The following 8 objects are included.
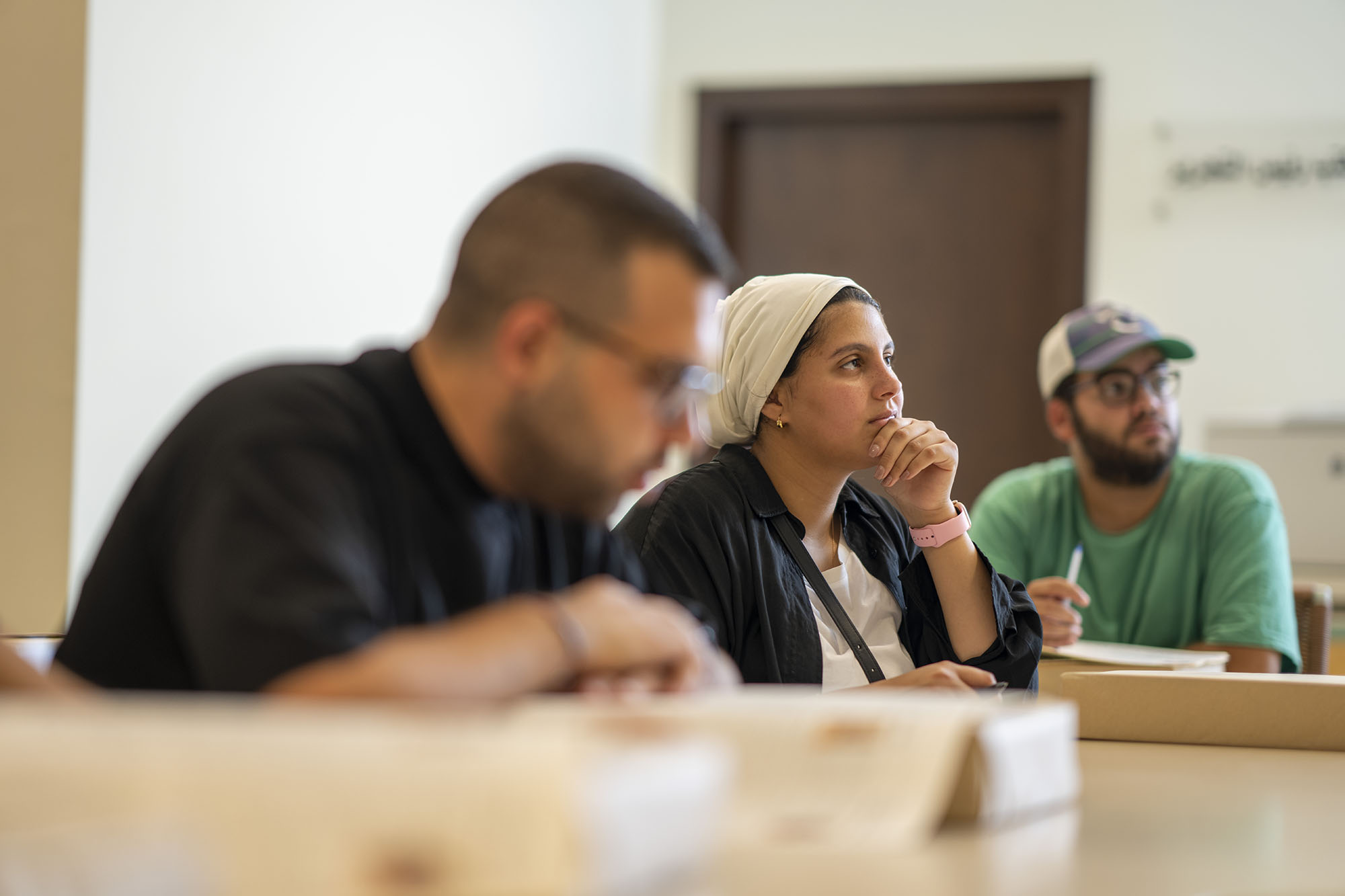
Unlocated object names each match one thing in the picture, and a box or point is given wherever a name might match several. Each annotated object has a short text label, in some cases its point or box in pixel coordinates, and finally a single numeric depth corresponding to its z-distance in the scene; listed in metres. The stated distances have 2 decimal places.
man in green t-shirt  6.02
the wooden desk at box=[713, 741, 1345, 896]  2.54
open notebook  5.44
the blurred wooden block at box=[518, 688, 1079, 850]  2.75
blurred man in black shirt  3.26
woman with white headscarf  5.46
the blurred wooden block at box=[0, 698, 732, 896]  1.99
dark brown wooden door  7.78
